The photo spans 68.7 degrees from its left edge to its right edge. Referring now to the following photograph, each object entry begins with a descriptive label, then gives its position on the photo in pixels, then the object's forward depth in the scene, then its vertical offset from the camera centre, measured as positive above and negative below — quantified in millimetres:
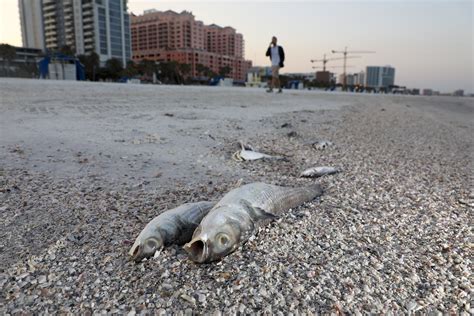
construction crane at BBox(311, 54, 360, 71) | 146750 +14826
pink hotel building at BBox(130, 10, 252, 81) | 134125 +25083
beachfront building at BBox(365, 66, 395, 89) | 154125 +9853
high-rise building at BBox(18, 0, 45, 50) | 125062 +26394
